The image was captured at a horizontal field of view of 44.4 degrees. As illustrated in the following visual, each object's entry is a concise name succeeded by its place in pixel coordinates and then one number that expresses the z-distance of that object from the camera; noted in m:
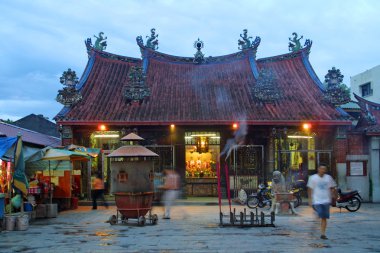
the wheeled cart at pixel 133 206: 12.86
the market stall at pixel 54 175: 15.34
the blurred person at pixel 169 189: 14.26
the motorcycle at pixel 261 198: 17.58
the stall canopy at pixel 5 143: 12.31
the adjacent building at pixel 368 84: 36.78
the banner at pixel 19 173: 13.04
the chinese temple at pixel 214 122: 19.80
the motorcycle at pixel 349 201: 16.47
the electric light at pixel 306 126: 19.69
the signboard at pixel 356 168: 20.14
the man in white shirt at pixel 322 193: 10.47
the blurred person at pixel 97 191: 17.61
